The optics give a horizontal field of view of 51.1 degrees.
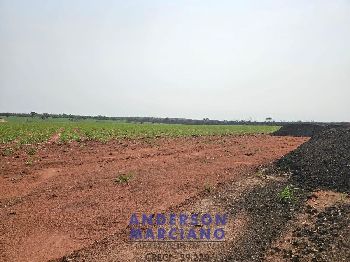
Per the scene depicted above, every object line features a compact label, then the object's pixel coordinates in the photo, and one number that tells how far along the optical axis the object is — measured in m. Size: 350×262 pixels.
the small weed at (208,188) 11.32
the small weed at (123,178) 12.57
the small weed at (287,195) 10.19
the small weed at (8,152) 17.67
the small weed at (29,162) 15.29
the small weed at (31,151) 18.30
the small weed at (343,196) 9.84
